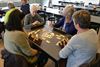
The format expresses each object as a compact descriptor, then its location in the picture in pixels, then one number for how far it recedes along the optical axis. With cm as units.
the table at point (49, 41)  193
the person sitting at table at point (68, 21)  299
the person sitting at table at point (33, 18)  347
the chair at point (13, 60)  198
